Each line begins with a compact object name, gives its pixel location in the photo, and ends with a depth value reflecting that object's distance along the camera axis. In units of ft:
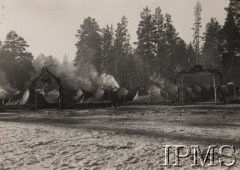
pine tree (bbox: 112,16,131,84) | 222.67
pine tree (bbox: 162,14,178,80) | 223.75
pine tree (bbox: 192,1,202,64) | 246.88
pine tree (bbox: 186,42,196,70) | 257.87
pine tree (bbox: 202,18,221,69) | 234.09
